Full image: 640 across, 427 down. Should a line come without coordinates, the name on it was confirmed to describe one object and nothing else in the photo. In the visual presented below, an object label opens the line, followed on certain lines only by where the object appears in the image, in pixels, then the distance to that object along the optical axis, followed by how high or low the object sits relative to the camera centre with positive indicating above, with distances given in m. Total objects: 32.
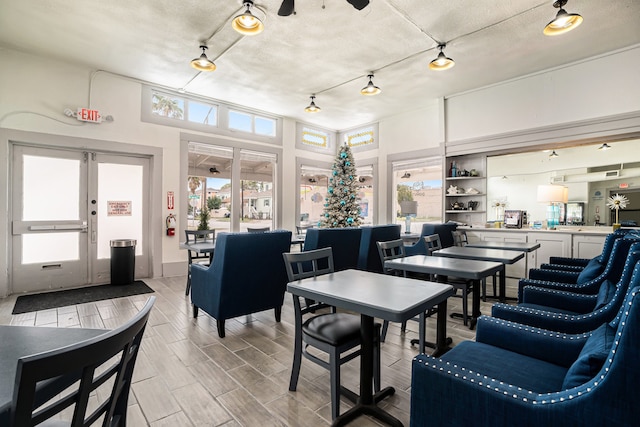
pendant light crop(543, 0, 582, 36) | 3.27 +2.06
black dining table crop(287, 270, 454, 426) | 1.59 -0.46
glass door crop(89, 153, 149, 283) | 5.43 +0.07
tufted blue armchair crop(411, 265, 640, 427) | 0.90 -0.66
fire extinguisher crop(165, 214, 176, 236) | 5.99 -0.23
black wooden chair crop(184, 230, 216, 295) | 4.80 -0.42
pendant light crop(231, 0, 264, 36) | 3.35 +2.06
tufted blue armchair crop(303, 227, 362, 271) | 4.06 -0.40
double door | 4.87 -0.04
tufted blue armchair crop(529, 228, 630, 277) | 2.68 -0.56
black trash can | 5.39 -0.88
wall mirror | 5.03 +0.63
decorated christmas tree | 7.75 +0.44
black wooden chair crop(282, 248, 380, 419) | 1.89 -0.78
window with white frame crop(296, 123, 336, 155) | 8.16 +2.02
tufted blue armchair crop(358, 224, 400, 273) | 4.73 -0.50
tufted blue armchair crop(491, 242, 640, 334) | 1.61 -0.63
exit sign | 5.10 +1.58
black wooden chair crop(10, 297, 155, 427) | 0.61 -0.34
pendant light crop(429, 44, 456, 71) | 4.25 +2.07
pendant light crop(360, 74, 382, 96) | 5.13 +2.02
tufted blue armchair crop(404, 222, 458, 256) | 4.99 -0.35
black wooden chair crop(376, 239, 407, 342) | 3.09 -0.41
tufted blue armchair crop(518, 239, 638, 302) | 2.12 -0.51
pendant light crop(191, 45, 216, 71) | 4.31 +2.06
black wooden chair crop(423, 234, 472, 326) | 3.44 -0.79
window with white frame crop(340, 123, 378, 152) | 8.20 +2.06
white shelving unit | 6.43 +0.48
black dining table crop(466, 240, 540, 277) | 4.02 -0.44
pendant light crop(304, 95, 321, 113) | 6.00 +2.00
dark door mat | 4.24 -1.27
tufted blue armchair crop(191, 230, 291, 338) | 3.20 -0.69
